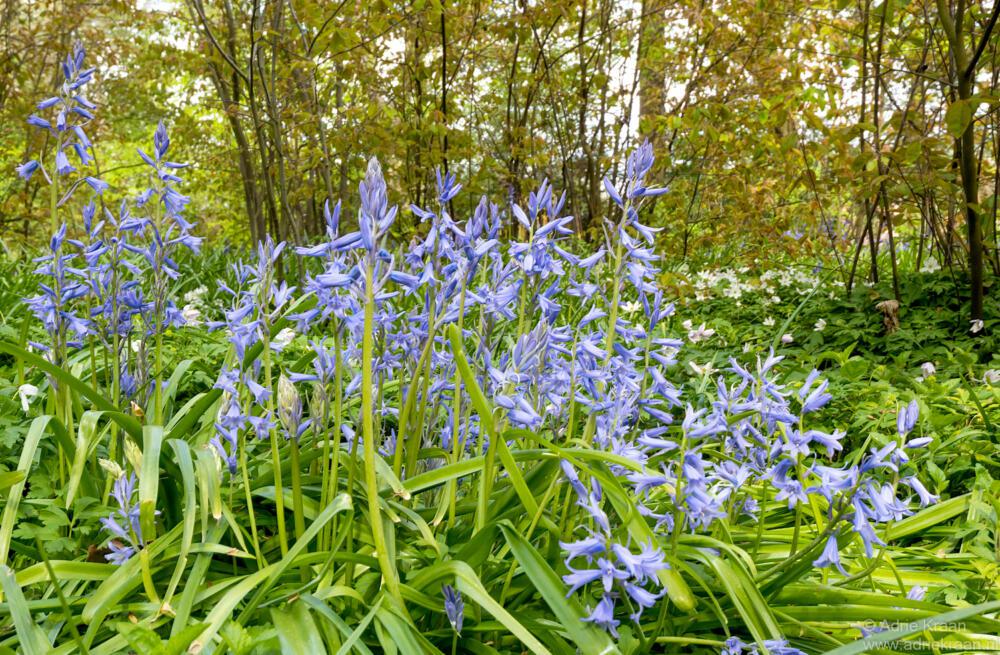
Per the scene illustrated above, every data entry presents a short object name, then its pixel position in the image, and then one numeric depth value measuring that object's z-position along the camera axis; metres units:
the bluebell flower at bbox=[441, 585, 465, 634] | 1.48
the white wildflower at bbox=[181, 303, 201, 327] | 3.79
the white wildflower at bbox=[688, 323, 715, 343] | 4.18
